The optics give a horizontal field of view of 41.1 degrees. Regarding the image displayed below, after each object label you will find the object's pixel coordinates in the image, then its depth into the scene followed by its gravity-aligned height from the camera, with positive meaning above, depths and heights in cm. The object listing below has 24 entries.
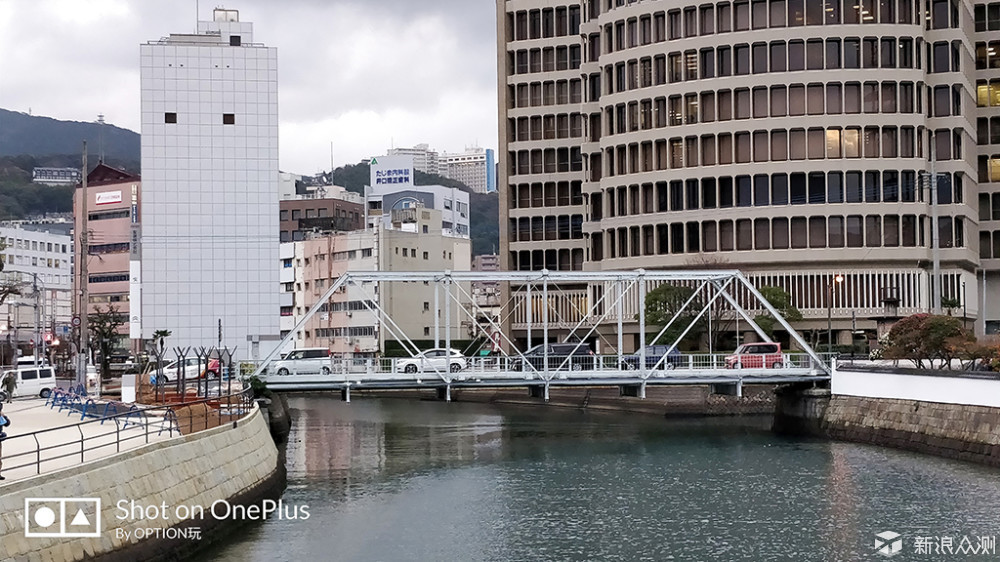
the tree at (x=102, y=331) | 9506 -52
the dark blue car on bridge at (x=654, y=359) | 6738 -220
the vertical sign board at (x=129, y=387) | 5497 -259
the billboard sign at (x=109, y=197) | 14888 +1432
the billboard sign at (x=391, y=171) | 19495 +2217
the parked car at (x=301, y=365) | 6365 -230
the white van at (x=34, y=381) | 6334 -267
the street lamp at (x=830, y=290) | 9166 +193
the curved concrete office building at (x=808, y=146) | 9794 +1301
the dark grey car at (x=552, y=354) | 7681 -200
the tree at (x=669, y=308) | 9269 +73
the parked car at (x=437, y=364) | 6744 -234
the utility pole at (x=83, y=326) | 5976 -3
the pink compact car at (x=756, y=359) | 6681 -214
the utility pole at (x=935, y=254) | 8606 +422
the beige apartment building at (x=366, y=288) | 13425 +341
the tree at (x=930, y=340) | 6128 -113
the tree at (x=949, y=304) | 9656 +83
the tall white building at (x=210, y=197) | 10806 +1044
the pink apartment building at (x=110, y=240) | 14862 +960
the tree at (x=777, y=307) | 9144 +70
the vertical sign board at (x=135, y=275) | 11190 +459
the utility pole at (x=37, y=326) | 11212 -2
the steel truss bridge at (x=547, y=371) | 6000 -244
